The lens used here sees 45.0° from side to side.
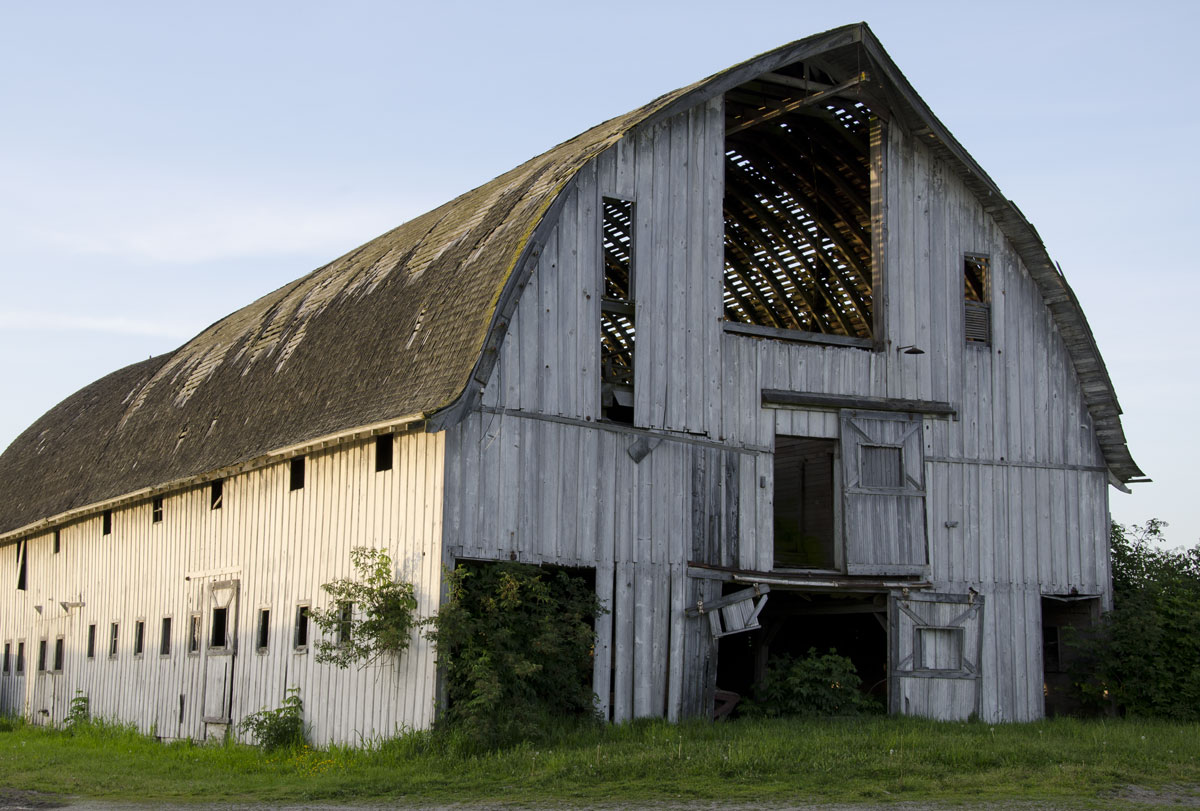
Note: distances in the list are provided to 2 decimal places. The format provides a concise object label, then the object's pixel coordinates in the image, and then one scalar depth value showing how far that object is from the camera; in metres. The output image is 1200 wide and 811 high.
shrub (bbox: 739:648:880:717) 21.48
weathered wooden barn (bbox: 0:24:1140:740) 20.05
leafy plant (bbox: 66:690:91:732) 29.05
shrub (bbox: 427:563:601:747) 18.09
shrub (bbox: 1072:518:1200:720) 22.61
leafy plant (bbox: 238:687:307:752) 21.50
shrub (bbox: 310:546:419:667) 19.30
